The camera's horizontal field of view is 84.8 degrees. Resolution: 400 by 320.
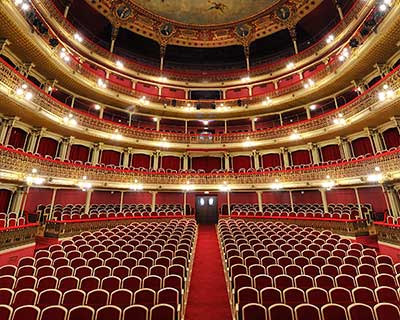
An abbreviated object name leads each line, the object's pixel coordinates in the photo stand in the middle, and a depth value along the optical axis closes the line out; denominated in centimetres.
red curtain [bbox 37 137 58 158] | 1324
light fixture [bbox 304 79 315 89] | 1541
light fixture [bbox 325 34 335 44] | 1541
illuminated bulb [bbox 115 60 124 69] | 1796
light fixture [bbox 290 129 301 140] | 1534
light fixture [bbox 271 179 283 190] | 1421
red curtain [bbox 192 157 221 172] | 1922
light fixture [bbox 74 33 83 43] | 1519
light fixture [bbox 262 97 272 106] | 1767
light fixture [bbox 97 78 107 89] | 1537
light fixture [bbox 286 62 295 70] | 1812
